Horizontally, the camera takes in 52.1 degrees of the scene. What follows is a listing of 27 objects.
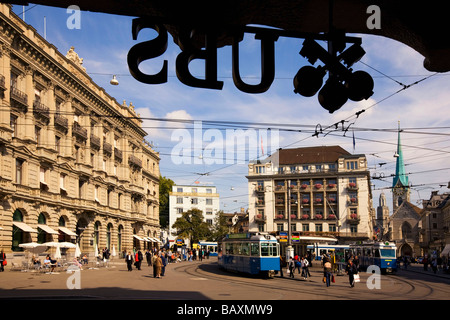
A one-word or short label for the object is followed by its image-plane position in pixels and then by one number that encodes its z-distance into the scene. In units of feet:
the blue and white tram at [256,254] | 96.37
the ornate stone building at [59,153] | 111.75
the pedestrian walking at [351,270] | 75.87
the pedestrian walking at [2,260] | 97.96
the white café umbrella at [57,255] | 109.81
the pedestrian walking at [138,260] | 115.44
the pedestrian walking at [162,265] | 94.84
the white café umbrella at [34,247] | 107.17
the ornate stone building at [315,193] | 269.64
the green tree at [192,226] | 272.72
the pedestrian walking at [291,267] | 99.12
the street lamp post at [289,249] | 116.67
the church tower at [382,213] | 598.34
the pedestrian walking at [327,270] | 76.38
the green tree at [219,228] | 284.41
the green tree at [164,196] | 318.57
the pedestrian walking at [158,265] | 90.52
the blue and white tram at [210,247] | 237.04
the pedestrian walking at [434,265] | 133.08
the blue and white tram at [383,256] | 121.60
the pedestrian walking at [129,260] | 109.20
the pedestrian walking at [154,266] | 91.37
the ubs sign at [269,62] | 14.46
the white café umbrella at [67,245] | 116.82
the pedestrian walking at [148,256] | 132.76
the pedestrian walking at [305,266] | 91.15
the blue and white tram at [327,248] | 189.13
